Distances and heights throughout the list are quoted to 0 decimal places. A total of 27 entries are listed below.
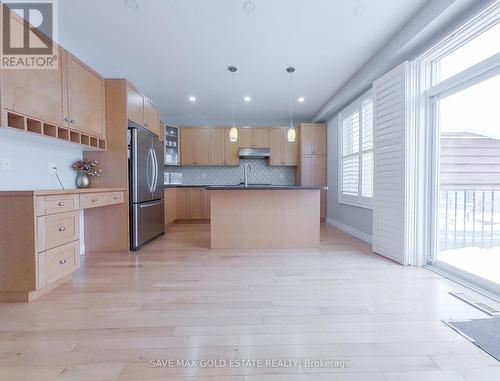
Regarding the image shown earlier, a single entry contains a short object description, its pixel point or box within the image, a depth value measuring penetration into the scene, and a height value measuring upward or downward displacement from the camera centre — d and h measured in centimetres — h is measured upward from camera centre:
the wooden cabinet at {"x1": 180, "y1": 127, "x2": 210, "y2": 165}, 589 +98
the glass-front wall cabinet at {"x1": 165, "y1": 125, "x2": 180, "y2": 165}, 571 +94
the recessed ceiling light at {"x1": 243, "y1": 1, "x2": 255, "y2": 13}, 219 +170
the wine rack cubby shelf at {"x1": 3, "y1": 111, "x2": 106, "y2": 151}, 198 +54
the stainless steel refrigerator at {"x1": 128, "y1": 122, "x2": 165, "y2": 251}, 332 -2
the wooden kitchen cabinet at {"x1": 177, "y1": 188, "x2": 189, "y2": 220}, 575 -48
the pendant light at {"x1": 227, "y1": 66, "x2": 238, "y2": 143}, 343 +127
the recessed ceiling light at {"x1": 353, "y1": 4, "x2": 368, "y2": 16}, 222 +170
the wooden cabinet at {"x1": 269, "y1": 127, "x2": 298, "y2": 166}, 595 +89
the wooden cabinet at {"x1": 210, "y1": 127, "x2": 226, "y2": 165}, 592 +99
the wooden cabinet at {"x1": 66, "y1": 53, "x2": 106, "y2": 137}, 257 +104
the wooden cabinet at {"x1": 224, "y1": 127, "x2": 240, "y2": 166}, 593 +82
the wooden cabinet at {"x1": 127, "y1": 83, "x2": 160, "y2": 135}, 332 +116
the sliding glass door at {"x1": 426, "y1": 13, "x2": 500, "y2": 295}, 208 +33
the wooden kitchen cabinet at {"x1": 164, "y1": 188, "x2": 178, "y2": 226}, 509 -50
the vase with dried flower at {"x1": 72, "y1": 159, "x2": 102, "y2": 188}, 307 +18
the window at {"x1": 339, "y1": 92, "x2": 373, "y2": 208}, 387 +57
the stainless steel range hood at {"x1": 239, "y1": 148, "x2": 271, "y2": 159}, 585 +80
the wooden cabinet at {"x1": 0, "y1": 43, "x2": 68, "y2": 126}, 188 +82
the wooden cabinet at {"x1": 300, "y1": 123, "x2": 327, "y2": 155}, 563 +108
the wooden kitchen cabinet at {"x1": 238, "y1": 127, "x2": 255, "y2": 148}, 593 +117
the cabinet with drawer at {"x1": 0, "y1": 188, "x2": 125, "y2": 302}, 190 -51
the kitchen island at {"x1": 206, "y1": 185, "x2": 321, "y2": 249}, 349 -54
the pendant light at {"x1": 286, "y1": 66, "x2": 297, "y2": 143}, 344 +79
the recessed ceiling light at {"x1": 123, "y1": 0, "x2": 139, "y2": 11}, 216 +170
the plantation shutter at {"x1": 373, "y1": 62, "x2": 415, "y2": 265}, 268 +24
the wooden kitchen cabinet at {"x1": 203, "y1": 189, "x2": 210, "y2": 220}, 578 -54
